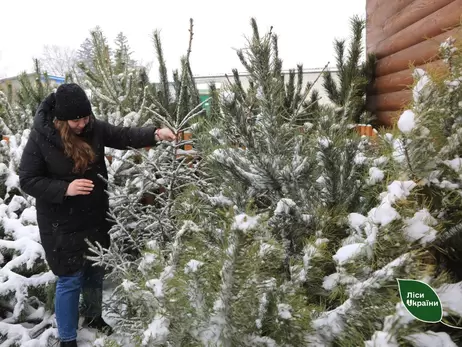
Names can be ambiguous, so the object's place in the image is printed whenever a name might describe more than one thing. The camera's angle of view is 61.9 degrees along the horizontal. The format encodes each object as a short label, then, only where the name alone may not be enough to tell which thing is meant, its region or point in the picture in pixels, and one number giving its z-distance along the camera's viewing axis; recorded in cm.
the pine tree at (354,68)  467
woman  240
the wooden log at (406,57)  335
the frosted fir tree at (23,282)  281
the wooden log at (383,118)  462
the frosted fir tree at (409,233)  111
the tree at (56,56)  5275
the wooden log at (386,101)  424
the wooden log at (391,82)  416
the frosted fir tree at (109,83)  428
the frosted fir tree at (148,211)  215
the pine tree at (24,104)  561
